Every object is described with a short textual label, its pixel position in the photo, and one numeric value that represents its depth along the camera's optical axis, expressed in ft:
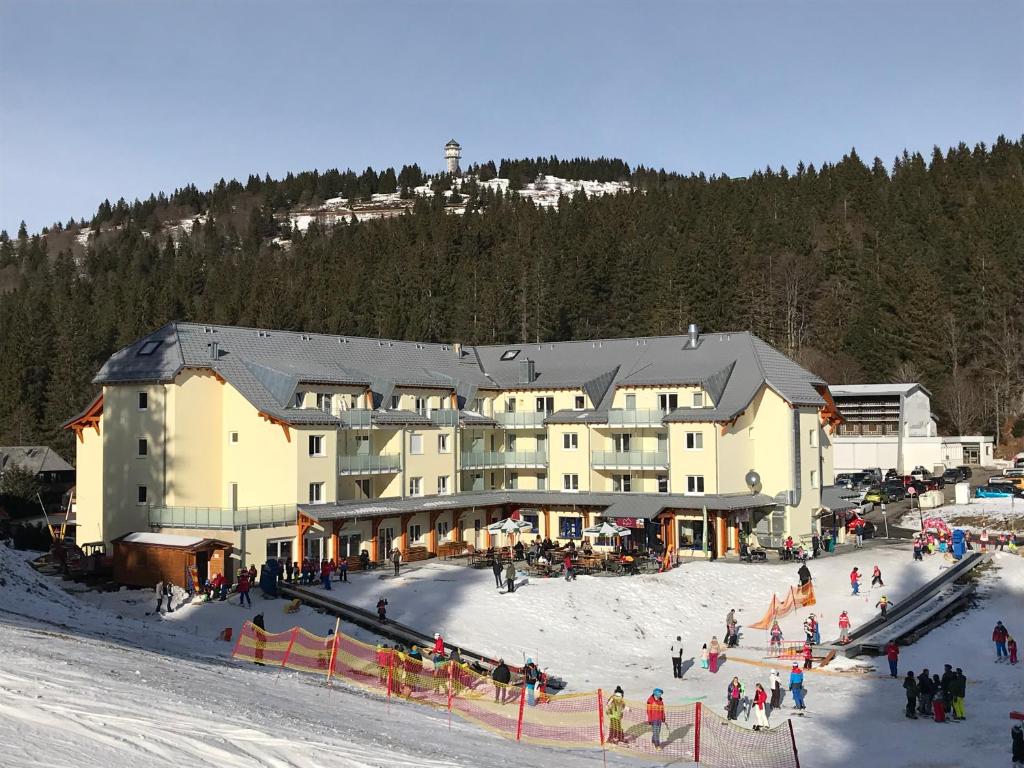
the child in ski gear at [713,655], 106.93
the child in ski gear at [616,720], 80.24
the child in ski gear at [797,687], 92.99
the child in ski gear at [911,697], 89.71
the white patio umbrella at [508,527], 156.15
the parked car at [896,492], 216.76
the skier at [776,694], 92.68
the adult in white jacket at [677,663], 104.12
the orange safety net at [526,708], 79.15
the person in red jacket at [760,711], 86.89
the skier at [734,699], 89.81
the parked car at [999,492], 210.79
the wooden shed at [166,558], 132.05
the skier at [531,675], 94.22
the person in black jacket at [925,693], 89.71
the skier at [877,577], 137.08
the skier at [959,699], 89.30
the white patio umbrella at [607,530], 149.79
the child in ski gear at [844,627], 117.35
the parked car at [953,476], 234.23
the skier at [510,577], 127.85
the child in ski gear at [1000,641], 108.58
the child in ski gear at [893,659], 102.53
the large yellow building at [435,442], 151.12
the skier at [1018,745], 77.12
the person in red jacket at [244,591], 118.89
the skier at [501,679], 90.94
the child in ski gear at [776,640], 113.60
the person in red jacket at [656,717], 81.66
